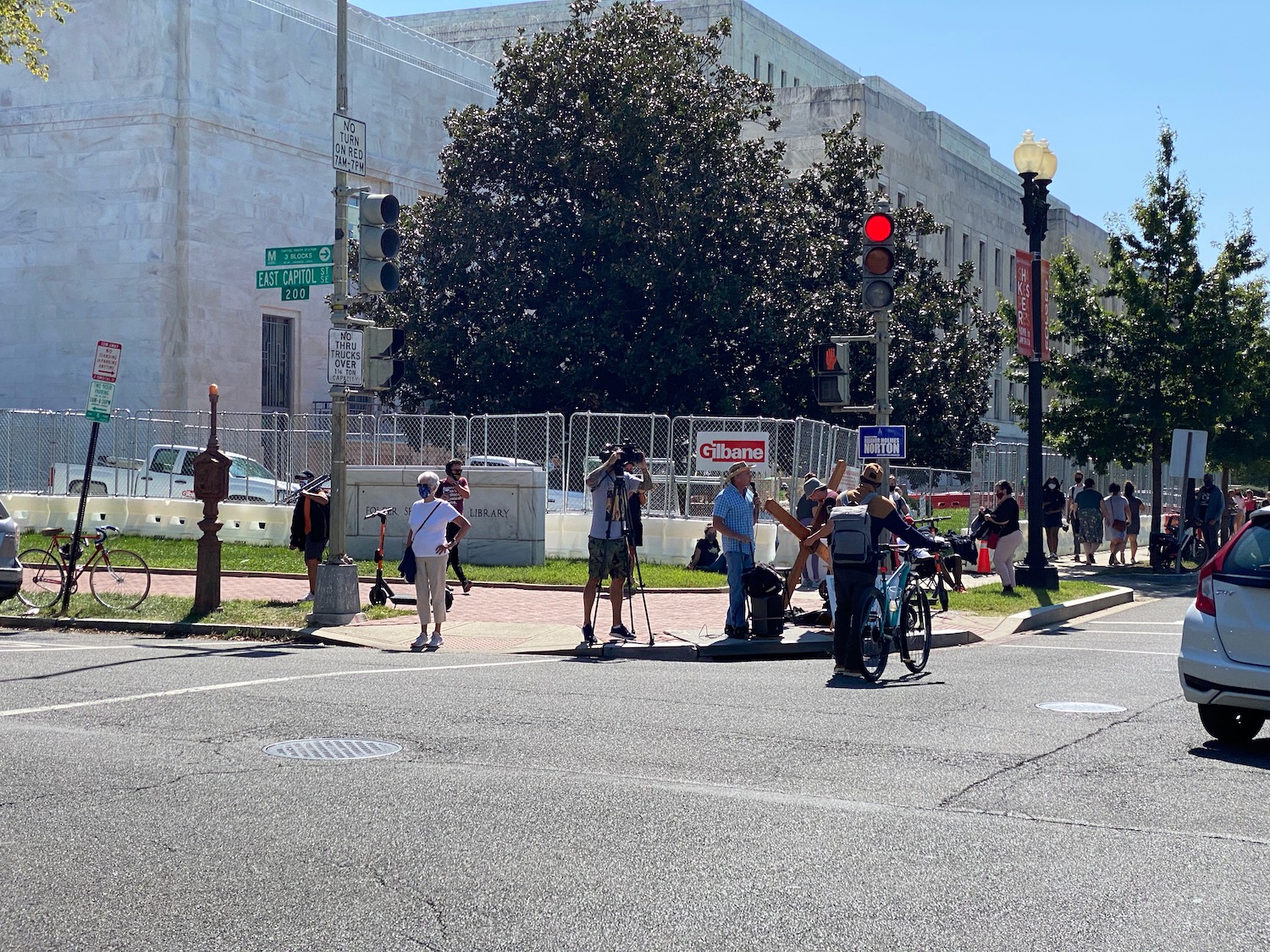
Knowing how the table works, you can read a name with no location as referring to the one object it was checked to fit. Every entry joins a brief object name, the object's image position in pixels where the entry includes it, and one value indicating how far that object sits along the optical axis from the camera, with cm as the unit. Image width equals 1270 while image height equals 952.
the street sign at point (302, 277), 1688
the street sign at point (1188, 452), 3070
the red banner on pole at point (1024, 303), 2239
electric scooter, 1861
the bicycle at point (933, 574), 1531
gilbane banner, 2609
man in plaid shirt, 1541
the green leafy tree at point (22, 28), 2552
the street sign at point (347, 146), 1706
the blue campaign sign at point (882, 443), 1775
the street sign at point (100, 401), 1791
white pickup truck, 3191
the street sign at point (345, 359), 1686
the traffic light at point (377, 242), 1628
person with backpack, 1268
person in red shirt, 2027
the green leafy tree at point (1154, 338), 3397
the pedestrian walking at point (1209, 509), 3147
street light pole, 2222
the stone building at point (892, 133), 6394
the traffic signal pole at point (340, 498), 1689
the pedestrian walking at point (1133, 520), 3450
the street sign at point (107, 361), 1755
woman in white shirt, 1594
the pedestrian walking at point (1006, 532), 2236
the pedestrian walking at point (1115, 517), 3262
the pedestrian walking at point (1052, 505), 3153
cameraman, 1523
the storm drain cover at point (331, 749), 866
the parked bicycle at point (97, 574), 1828
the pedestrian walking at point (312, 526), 1889
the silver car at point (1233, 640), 923
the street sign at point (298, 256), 1694
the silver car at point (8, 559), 1691
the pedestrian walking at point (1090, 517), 3356
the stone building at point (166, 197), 4888
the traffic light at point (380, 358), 1681
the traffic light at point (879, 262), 1683
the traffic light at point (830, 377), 1705
